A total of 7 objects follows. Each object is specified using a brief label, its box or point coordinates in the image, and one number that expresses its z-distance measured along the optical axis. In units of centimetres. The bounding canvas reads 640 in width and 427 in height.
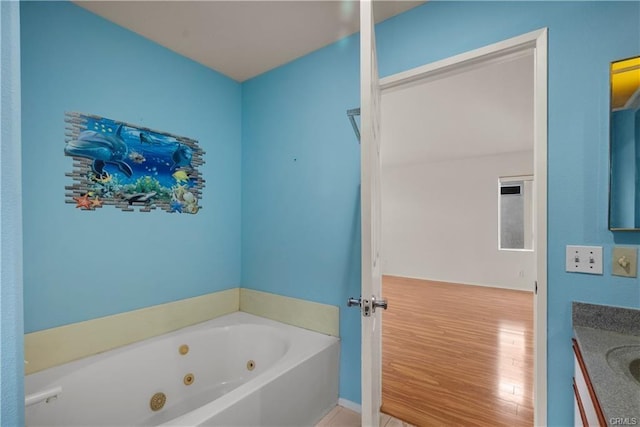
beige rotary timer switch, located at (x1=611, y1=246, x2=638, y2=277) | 108
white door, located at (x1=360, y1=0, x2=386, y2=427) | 102
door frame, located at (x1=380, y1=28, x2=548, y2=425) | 124
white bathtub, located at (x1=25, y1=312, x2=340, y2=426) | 130
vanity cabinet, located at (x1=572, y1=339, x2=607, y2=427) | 74
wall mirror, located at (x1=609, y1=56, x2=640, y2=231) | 107
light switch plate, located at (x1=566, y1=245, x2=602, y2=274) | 114
